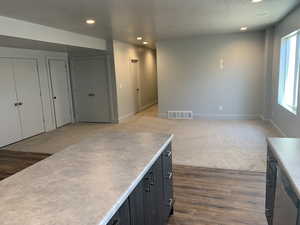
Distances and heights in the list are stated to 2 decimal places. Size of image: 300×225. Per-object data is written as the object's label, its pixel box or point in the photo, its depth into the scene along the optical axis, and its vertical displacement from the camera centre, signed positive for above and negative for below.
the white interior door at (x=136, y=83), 8.59 -0.22
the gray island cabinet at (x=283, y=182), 1.42 -0.76
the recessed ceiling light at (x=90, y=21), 4.27 +1.05
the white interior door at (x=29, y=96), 5.84 -0.37
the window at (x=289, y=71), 4.64 +0.00
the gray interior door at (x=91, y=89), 7.31 -0.31
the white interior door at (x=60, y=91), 6.96 -0.33
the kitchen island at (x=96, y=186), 1.13 -0.62
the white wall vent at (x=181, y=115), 7.66 -1.27
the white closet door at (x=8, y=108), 5.37 -0.59
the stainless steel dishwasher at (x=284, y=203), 1.41 -0.85
